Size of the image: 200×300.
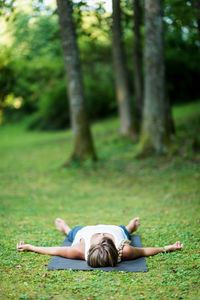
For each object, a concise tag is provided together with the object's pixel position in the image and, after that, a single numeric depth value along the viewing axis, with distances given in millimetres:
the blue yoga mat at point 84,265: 4094
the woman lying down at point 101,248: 4066
